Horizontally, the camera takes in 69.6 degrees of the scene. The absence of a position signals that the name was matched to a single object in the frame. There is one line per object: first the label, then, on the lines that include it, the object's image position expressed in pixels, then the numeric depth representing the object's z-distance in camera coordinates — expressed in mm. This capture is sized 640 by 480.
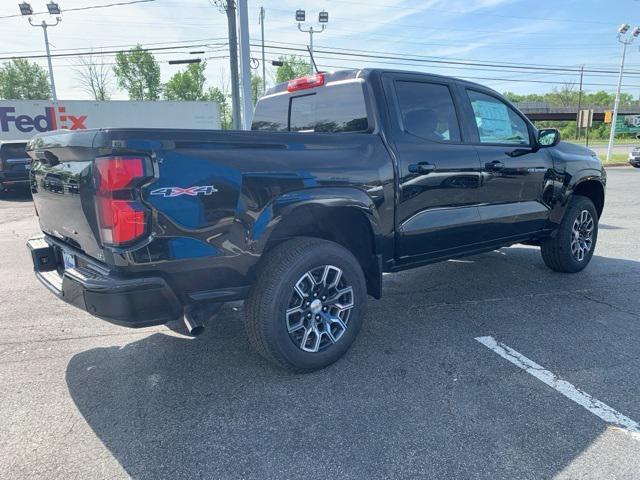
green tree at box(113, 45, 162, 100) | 60125
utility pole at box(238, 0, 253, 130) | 13367
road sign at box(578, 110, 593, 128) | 25188
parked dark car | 12867
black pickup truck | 2395
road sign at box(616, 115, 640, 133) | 53681
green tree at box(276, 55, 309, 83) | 51812
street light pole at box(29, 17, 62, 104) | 34644
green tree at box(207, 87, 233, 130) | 57206
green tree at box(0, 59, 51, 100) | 65188
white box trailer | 21234
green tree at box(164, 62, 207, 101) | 61094
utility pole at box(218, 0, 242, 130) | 16344
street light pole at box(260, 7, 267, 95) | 40094
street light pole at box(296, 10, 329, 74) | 33875
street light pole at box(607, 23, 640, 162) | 21891
